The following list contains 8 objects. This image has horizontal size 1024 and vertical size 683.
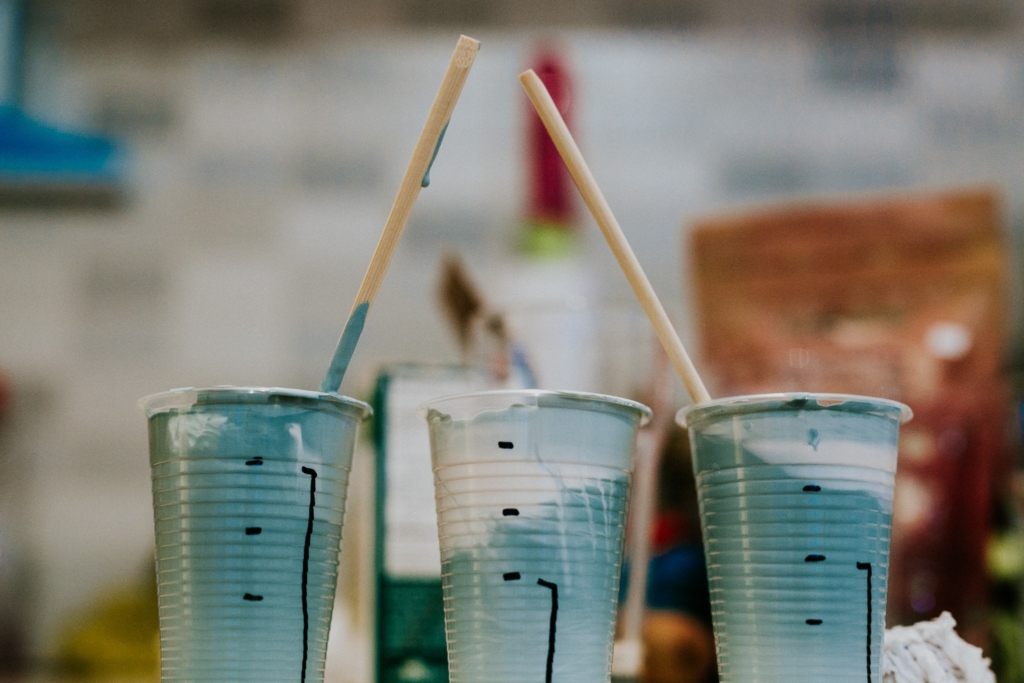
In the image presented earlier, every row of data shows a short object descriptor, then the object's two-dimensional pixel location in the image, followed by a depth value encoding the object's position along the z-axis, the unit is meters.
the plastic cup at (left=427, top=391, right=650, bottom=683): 0.77
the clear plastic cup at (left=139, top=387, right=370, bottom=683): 0.77
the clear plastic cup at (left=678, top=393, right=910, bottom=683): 0.77
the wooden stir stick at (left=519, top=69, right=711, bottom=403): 0.81
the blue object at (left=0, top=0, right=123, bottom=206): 1.20
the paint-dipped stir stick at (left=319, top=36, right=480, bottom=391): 0.79
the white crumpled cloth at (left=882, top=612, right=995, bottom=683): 0.80
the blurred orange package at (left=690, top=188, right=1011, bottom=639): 1.02
